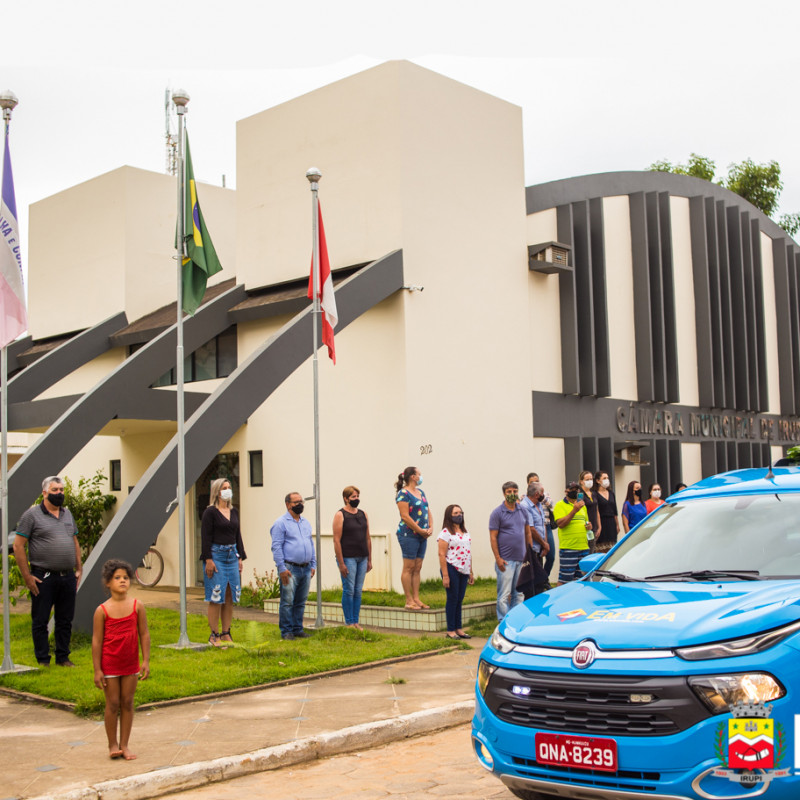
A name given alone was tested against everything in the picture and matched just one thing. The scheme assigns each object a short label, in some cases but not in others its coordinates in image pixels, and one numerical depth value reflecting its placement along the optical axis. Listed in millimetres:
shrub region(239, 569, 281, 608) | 14344
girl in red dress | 6426
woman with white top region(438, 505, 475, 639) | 11000
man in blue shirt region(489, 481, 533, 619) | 11383
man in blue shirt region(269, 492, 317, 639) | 10891
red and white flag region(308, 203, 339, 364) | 12430
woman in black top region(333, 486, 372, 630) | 11258
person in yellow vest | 12602
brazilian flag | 11172
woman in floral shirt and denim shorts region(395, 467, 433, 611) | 12031
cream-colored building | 14461
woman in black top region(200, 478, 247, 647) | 10375
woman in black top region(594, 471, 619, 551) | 14141
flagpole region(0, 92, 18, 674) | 9241
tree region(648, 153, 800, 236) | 40250
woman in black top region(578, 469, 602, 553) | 13516
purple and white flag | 9828
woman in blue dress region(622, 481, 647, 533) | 15156
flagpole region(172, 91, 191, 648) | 10453
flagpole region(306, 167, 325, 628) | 11953
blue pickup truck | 4047
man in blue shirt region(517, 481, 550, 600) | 11714
